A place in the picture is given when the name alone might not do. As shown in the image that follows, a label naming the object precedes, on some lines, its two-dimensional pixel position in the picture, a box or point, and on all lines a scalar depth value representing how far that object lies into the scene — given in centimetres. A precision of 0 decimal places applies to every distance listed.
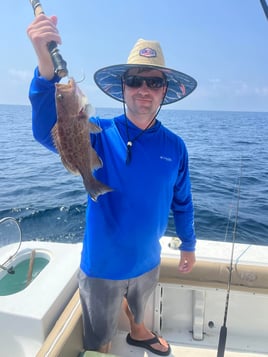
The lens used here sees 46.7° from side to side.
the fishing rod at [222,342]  210
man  191
